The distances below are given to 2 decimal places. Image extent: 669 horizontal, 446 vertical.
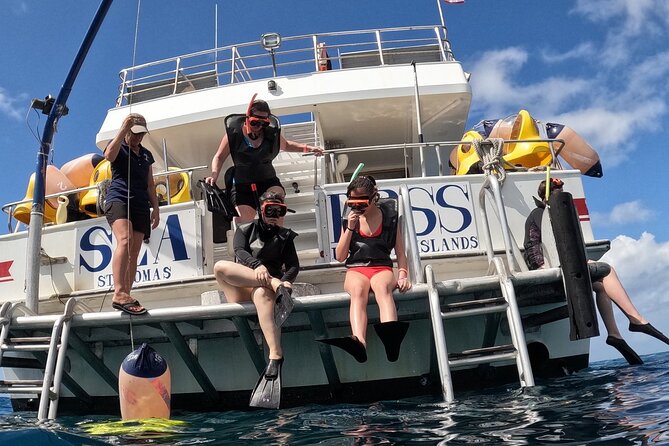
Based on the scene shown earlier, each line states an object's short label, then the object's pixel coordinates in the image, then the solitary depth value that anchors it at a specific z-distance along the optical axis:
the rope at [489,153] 4.70
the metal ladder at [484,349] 3.63
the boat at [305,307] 3.98
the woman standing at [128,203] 4.08
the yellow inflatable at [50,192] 5.96
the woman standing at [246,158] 4.55
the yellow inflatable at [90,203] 5.53
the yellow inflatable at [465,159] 6.34
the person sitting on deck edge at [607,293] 4.61
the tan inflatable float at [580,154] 6.91
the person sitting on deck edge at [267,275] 3.62
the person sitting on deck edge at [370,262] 3.62
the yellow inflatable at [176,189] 6.01
